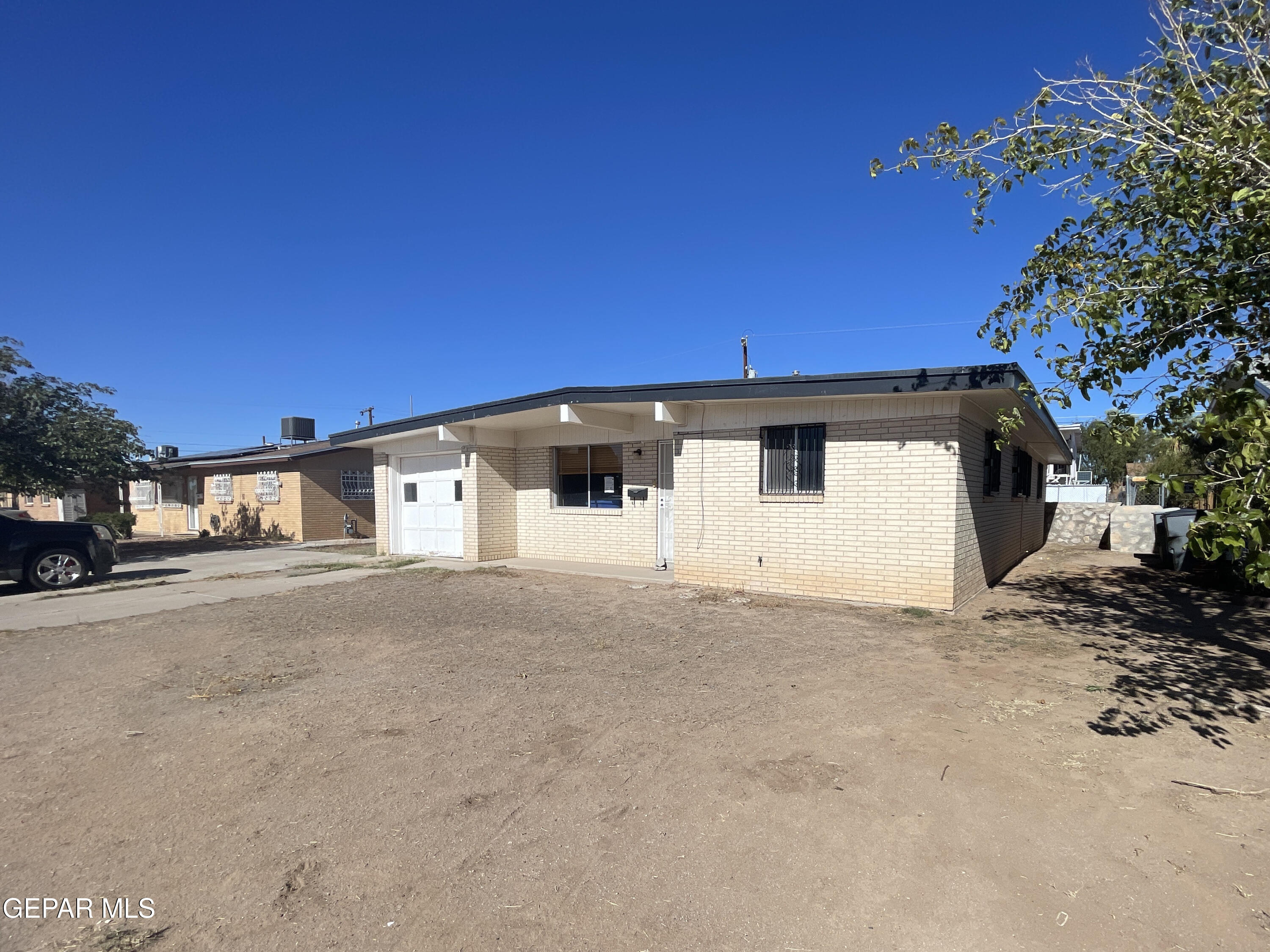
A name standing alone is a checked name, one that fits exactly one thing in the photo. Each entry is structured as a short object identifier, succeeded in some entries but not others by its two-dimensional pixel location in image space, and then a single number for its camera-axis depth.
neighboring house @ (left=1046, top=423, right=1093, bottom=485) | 34.22
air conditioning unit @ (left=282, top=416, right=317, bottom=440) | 30.80
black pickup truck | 10.96
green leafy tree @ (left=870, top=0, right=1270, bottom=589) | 5.21
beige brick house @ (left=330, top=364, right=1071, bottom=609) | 8.50
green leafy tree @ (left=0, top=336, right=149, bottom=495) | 15.55
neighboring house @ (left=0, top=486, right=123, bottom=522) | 26.97
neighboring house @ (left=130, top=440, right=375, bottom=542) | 21.08
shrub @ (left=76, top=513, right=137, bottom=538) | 23.03
